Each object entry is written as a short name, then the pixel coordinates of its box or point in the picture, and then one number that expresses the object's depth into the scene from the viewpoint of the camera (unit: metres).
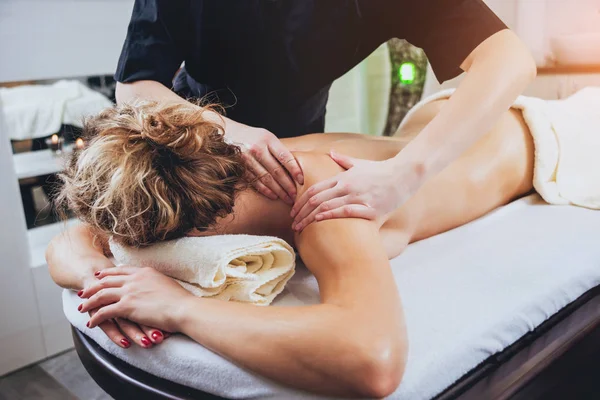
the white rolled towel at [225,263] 0.99
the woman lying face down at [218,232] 0.81
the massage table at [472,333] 0.88
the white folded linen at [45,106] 2.12
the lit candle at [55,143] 2.32
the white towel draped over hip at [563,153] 1.55
